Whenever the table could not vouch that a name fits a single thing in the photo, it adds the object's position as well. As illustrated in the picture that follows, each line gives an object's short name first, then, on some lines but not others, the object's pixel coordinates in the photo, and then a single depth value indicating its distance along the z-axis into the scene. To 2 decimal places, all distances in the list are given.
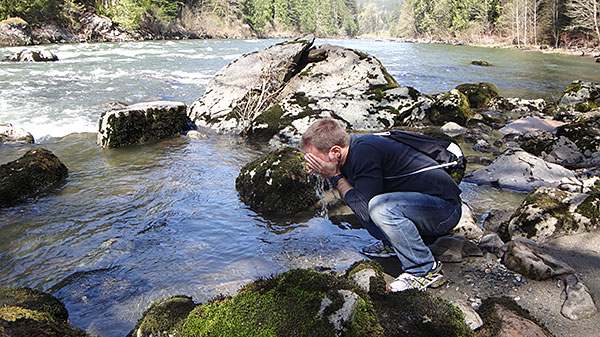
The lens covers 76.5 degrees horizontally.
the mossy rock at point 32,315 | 2.37
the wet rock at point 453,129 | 9.38
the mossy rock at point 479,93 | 13.19
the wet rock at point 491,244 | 3.80
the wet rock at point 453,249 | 3.71
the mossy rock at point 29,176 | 5.54
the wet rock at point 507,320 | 2.50
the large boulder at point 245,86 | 10.06
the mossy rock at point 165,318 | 2.55
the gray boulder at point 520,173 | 6.05
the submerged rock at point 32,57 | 22.14
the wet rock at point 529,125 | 9.57
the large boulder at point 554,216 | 3.91
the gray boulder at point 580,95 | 12.31
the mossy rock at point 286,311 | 2.09
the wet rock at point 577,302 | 2.77
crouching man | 3.10
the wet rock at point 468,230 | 4.16
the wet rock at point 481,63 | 25.86
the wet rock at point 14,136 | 8.88
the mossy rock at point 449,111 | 10.20
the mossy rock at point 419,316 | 2.39
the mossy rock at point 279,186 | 5.30
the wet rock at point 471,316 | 2.69
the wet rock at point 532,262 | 3.23
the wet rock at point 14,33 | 33.09
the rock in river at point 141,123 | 8.33
